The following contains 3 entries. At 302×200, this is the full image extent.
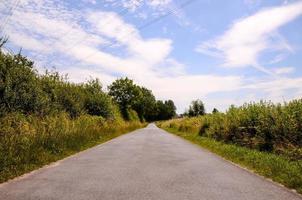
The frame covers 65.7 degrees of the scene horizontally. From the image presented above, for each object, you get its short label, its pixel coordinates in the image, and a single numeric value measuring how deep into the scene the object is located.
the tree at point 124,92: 57.42
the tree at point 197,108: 56.87
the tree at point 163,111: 107.54
